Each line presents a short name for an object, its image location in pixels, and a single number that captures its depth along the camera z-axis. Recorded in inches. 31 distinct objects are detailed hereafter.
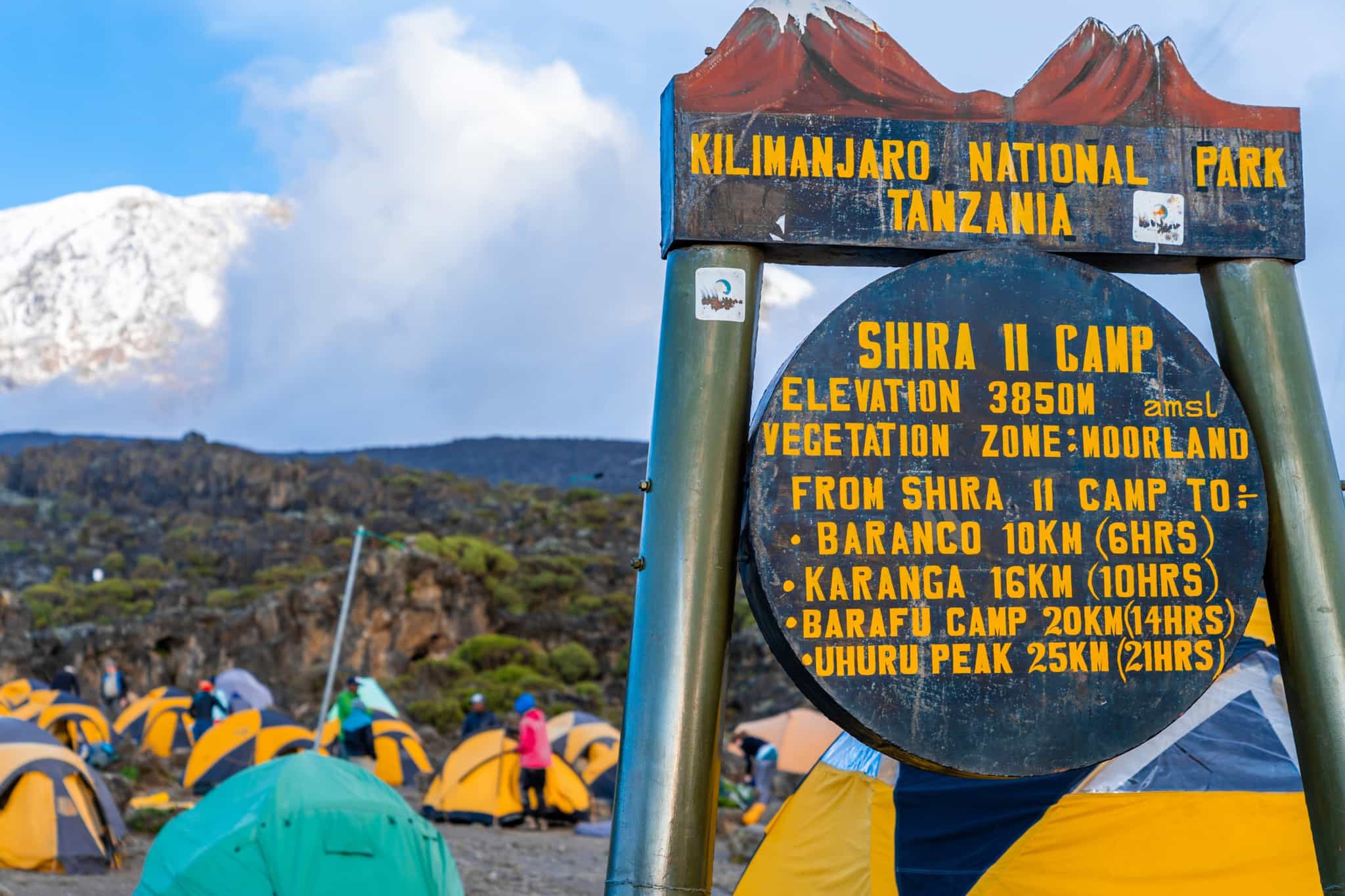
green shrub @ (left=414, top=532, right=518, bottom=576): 1611.7
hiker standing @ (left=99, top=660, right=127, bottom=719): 933.8
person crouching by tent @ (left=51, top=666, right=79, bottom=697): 858.1
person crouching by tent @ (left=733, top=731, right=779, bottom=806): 620.4
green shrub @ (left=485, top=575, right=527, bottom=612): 1610.5
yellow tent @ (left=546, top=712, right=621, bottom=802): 648.4
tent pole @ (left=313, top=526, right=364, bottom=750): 522.9
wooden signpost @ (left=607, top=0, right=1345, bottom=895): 143.6
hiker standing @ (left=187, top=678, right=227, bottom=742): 692.7
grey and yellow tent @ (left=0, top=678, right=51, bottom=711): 815.7
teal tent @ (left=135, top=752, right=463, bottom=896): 266.5
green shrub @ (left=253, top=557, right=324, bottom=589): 1798.7
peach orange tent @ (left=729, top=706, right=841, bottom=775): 761.6
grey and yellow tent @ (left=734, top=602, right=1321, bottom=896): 184.5
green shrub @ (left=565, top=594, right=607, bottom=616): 1612.9
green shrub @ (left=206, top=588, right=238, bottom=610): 1637.6
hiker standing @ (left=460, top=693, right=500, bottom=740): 642.2
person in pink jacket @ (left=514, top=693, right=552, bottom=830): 529.7
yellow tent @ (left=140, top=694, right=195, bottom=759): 789.2
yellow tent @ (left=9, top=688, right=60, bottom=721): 724.0
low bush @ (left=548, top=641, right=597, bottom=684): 1408.7
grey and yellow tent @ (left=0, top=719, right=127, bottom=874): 391.9
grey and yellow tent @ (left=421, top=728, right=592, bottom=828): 553.0
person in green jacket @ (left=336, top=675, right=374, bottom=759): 609.0
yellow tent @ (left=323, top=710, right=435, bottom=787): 693.3
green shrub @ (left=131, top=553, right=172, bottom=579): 1895.9
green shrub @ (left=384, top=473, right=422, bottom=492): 2573.8
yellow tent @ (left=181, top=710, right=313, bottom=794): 609.3
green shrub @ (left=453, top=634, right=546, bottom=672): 1419.8
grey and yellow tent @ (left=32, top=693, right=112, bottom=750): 698.2
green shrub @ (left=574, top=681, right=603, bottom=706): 1209.4
